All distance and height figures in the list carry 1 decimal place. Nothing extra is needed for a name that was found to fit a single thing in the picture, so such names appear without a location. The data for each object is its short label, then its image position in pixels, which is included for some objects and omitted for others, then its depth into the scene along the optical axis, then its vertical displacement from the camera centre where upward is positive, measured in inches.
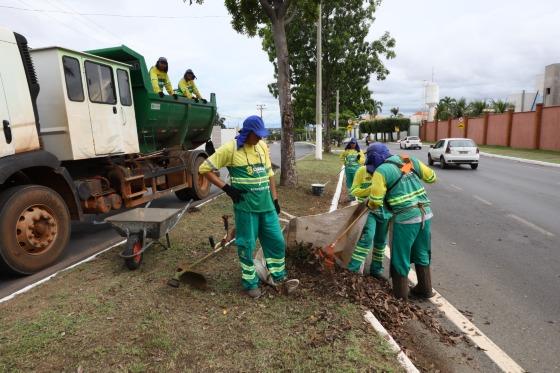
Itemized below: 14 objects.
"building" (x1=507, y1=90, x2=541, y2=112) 1930.4 +42.8
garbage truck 187.8 -8.5
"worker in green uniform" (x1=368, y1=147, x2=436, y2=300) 162.7 -38.9
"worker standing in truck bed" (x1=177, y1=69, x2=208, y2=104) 362.3 +32.2
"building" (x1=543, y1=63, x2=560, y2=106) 1488.3 +86.2
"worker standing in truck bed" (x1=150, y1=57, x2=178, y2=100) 313.4 +37.1
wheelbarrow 187.6 -49.3
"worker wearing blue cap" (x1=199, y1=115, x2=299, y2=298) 159.3 -27.2
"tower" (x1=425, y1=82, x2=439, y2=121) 2876.5 +49.8
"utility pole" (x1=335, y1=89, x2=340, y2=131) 1232.5 +59.0
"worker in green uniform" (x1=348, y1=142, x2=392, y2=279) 182.4 -54.2
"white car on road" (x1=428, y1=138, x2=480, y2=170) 724.7 -72.0
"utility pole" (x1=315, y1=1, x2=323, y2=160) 792.4 +64.2
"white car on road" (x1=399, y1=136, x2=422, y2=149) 1539.4 -108.8
